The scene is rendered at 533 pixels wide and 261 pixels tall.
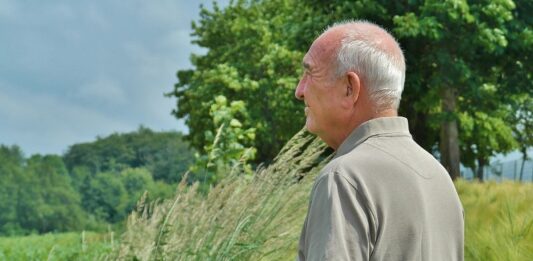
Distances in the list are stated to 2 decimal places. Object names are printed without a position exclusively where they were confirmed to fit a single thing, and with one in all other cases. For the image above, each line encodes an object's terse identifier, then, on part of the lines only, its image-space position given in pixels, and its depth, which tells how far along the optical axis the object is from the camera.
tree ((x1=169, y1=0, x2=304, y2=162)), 31.48
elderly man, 2.32
